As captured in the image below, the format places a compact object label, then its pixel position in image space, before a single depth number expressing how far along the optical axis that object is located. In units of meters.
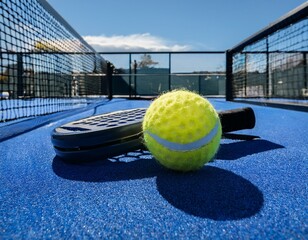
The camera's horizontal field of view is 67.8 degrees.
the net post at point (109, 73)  6.09
